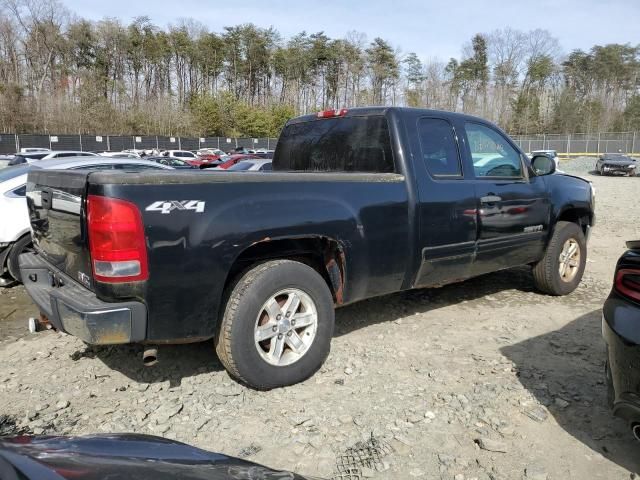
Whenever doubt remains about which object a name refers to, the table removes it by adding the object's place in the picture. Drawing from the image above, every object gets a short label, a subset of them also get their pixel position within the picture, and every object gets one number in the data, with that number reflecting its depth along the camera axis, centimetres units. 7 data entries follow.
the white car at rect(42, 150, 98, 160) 2056
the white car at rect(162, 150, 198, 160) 3553
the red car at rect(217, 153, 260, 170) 2311
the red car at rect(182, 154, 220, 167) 2980
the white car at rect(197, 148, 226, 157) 3896
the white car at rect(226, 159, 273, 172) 1539
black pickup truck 292
